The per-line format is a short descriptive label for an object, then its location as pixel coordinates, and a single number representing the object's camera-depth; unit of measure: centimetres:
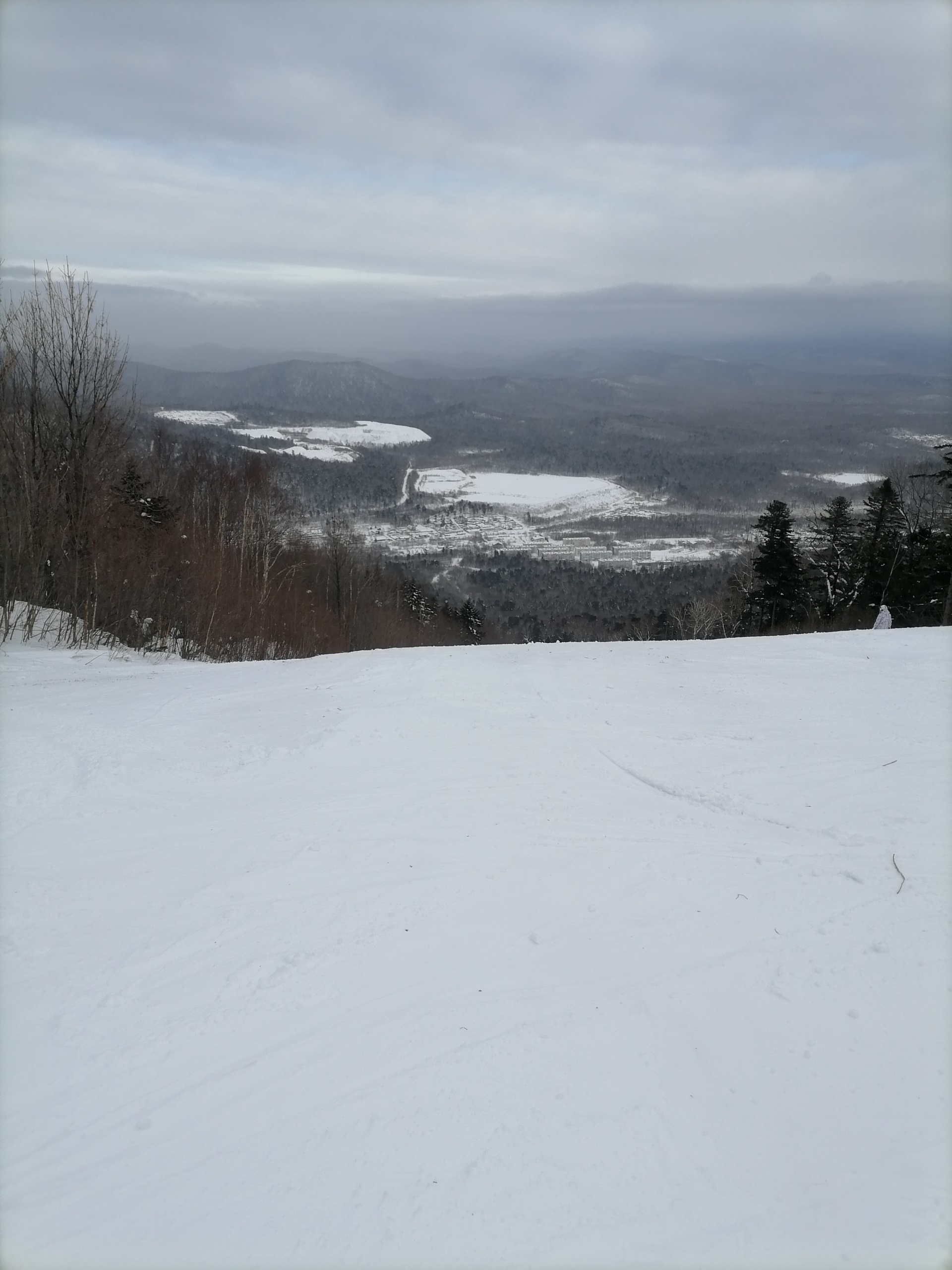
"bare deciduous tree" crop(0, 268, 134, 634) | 1266
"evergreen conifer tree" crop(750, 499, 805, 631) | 2748
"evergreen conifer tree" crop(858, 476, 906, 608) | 2712
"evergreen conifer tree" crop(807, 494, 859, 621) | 2914
